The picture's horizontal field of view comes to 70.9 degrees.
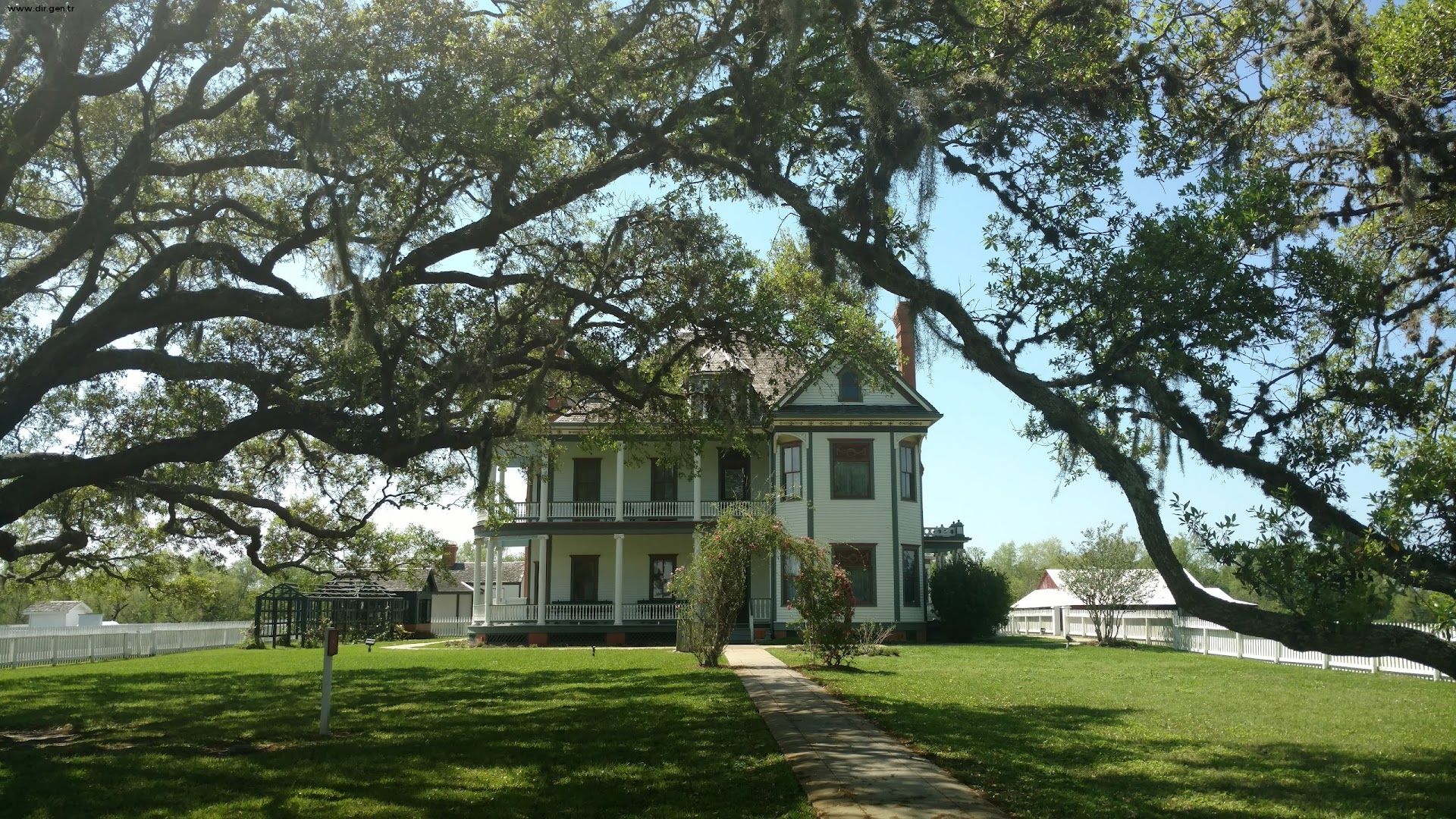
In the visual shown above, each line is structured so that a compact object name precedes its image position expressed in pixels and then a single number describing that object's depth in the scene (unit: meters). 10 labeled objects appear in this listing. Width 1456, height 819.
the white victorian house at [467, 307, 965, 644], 30.61
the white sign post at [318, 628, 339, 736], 10.49
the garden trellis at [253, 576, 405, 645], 35.09
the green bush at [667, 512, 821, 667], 18.92
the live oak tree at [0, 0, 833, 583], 10.75
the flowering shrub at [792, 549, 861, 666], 19.19
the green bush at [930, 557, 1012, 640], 31.08
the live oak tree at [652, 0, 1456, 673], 7.98
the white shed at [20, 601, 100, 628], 60.99
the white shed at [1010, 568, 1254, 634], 34.64
